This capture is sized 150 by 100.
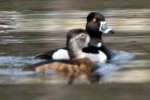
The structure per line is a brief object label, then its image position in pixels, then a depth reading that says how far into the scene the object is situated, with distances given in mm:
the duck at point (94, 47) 20297
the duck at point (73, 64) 18703
